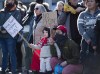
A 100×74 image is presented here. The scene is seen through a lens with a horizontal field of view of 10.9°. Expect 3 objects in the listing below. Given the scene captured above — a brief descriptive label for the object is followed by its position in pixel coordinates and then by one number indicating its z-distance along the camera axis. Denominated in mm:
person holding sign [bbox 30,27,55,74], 10896
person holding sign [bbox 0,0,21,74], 12066
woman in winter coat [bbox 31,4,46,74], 11563
